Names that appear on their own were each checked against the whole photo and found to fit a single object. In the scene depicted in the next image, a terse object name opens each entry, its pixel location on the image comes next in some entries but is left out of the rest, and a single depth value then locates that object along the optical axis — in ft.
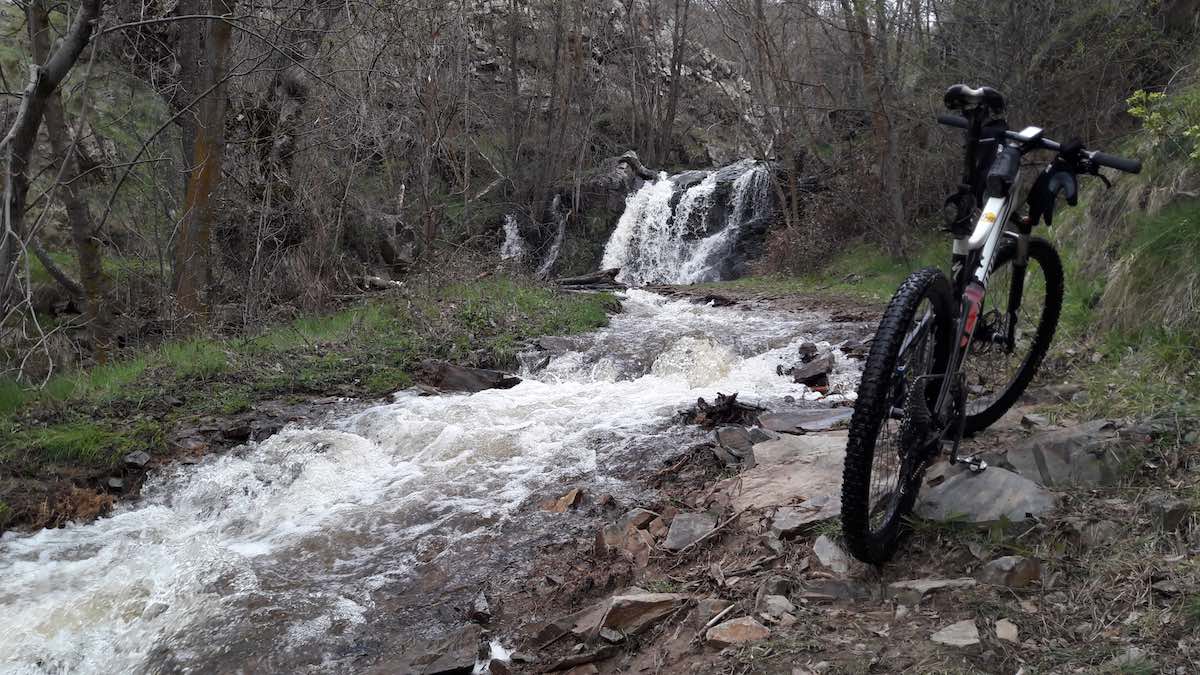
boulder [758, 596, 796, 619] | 8.62
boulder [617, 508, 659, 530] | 12.66
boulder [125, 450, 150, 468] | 18.16
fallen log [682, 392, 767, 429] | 18.34
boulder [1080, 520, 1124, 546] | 8.48
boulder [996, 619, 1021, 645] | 7.38
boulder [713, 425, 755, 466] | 14.60
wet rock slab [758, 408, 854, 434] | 16.20
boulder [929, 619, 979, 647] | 7.38
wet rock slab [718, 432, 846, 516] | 11.04
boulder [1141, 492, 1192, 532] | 8.30
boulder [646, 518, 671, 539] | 12.10
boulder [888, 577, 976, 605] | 8.33
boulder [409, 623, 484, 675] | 9.71
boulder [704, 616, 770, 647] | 8.26
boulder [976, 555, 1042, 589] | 8.25
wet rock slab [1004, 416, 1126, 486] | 9.75
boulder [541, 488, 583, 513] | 14.76
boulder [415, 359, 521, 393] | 25.18
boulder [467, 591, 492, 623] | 11.03
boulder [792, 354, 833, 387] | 22.93
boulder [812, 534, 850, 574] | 9.21
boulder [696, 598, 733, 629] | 8.95
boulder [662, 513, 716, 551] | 11.35
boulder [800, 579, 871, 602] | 8.70
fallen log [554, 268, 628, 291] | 56.88
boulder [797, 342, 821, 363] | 26.07
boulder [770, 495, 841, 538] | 10.30
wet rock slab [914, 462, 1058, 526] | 9.14
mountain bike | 8.06
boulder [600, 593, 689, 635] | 9.30
